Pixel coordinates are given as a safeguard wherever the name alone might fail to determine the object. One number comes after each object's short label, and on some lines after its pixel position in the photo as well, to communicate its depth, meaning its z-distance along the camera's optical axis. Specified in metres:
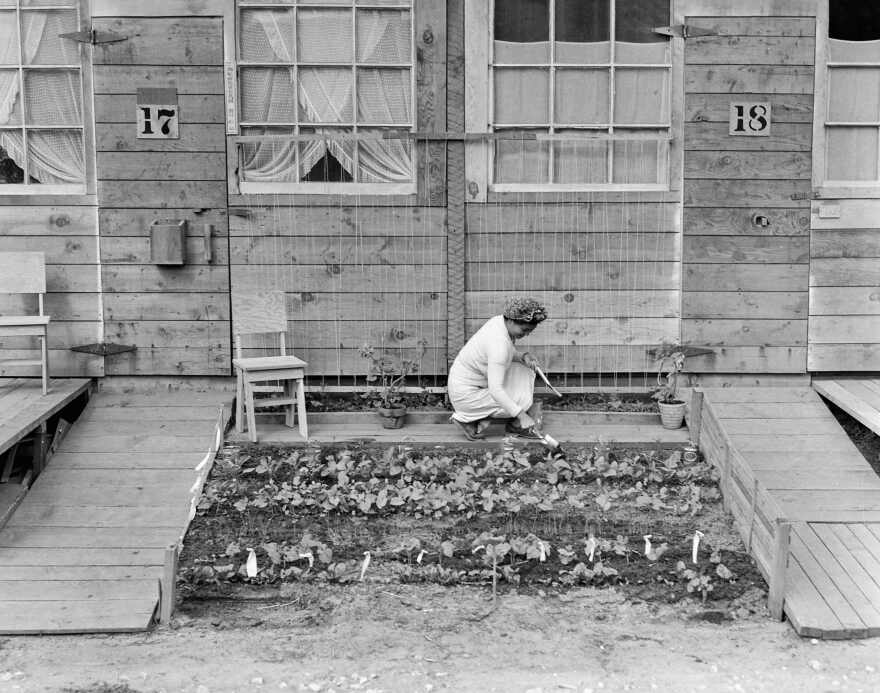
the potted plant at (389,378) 6.72
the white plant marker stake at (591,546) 5.20
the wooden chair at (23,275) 6.89
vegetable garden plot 5.08
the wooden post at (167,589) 4.72
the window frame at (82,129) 7.00
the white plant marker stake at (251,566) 5.03
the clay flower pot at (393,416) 6.70
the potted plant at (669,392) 6.73
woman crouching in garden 6.26
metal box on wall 7.04
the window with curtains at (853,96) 7.15
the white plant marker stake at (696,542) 5.18
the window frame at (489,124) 7.02
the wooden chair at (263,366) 6.39
